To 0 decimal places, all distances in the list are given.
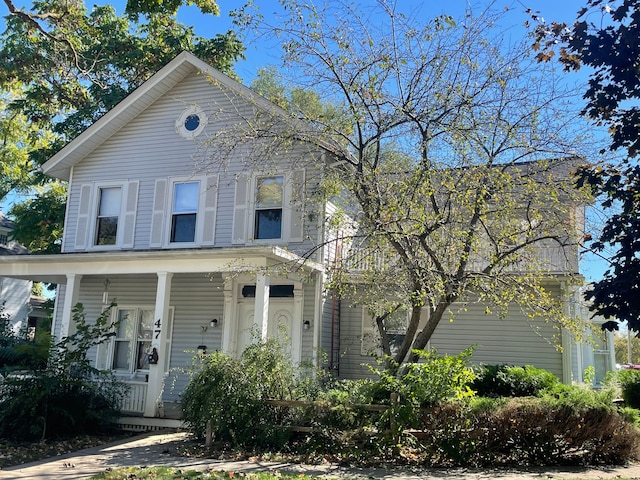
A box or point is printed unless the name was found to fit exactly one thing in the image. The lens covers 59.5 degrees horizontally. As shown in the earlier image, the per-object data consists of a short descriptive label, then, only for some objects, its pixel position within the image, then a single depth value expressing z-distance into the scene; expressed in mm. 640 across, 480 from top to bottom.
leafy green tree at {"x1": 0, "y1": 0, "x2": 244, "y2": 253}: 18828
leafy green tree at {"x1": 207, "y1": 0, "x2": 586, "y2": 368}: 9359
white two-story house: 11805
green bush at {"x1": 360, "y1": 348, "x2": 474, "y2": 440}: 8047
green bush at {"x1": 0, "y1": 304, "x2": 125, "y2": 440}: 9547
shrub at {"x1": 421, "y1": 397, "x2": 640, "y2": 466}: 7965
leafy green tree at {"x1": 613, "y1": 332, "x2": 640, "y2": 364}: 41556
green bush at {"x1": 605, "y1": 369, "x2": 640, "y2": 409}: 12023
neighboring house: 27250
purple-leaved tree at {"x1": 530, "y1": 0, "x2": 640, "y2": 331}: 4980
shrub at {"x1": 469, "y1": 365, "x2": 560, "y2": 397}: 10180
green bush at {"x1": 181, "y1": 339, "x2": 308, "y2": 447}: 8703
